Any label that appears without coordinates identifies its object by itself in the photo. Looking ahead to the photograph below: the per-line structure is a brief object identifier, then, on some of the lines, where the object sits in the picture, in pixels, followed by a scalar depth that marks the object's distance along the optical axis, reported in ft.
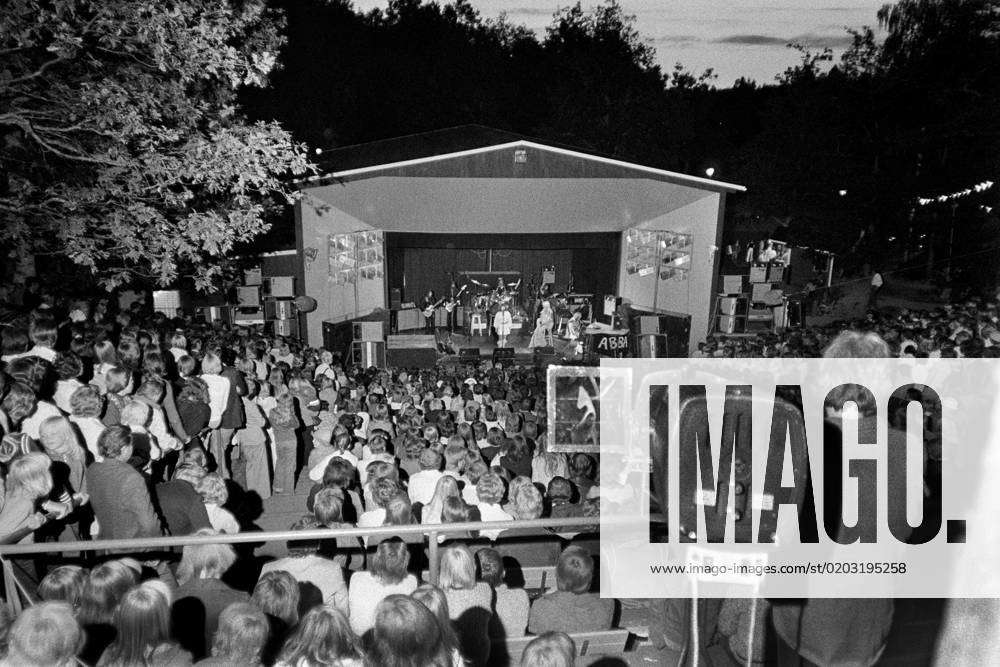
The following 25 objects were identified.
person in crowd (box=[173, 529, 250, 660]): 11.28
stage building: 50.11
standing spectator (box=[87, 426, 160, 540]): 14.02
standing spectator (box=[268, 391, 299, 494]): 22.21
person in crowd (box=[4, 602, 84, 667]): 8.47
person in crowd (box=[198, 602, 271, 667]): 9.14
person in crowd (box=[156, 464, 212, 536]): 14.33
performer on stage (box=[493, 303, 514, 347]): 59.82
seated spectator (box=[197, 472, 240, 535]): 14.92
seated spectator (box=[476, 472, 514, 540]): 15.57
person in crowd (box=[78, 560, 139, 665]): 10.28
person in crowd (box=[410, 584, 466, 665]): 9.48
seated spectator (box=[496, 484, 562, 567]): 14.93
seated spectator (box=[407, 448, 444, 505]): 17.22
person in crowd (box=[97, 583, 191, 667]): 9.09
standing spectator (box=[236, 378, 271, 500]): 22.30
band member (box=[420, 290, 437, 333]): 64.64
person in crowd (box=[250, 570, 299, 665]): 10.57
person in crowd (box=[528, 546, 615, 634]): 11.72
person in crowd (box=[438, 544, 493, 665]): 11.13
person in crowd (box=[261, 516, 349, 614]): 12.02
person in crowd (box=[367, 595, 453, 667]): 8.96
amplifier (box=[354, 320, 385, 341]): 49.80
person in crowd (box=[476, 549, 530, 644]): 11.82
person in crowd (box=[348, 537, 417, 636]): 11.68
